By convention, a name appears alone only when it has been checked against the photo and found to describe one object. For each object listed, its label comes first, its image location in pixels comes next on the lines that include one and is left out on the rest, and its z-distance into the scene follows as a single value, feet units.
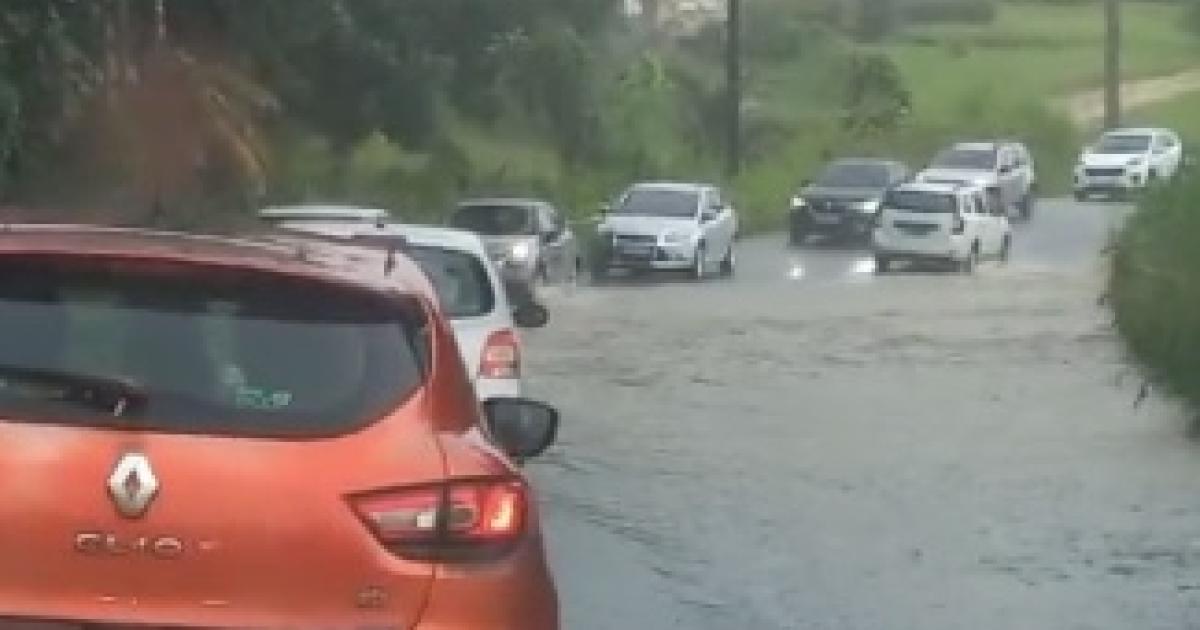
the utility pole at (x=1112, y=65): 249.14
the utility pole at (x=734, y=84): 197.26
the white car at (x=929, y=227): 158.51
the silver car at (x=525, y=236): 130.41
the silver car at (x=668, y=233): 150.41
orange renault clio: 19.75
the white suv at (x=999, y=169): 195.00
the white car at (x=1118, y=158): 209.67
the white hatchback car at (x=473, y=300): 50.57
